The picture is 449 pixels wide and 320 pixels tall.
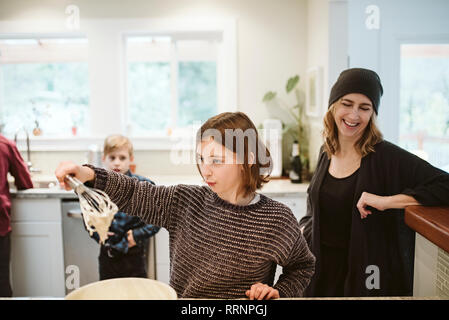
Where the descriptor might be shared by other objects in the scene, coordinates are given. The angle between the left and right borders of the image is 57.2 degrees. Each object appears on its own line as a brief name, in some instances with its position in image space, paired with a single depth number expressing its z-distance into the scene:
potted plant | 2.82
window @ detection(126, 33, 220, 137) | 3.00
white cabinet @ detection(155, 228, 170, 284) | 2.39
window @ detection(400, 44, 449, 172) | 3.48
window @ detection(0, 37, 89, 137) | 3.09
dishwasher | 2.37
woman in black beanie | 1.33
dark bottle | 2.54
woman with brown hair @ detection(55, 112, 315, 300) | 0.96
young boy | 1.92
